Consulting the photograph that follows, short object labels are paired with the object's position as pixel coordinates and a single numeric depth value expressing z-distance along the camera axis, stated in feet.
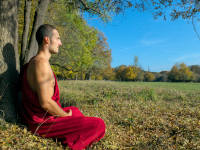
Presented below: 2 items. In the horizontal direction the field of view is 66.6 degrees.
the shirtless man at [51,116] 8.12
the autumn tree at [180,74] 202.75
